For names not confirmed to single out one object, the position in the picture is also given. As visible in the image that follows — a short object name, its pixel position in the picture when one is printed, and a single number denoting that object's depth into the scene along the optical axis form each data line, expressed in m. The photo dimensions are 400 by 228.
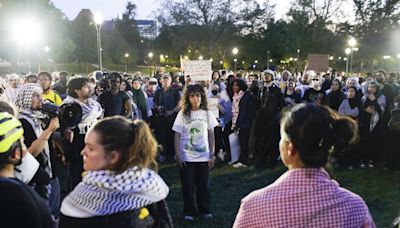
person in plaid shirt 2.03
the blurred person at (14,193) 1.92
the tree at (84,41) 53.03
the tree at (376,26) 45.41
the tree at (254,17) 42.84
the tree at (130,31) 61.78
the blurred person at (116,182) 2.05
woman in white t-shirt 5.46
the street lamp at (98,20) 11.11
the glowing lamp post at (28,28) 17.78
